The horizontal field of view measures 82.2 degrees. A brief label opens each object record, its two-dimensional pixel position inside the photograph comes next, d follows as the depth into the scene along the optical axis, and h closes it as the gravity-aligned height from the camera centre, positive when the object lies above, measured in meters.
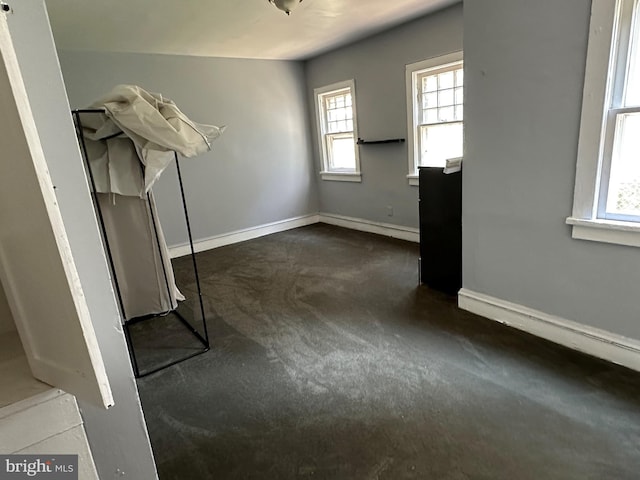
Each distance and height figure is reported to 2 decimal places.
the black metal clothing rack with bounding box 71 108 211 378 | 2.10 -1.15
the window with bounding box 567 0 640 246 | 1.73 -0.06
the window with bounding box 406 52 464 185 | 3.71 +0.26
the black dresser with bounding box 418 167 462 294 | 2.84 -0.74
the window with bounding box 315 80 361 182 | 4.99 +0.17
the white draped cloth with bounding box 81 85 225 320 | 1.91 -0.06
